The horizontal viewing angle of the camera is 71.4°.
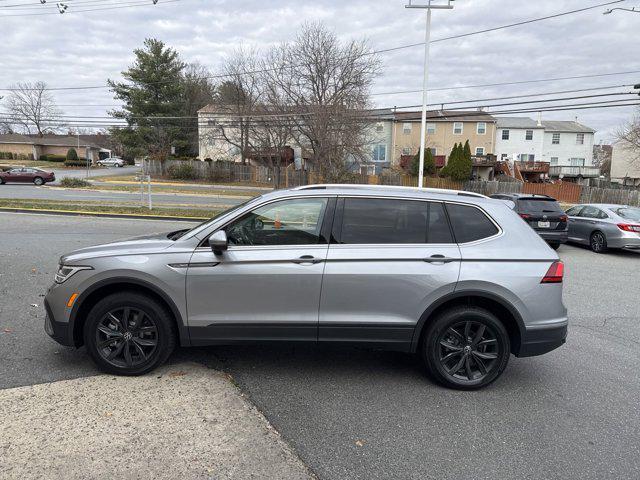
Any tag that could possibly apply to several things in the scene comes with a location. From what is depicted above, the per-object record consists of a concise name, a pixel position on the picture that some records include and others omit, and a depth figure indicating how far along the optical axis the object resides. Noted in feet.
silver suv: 12.33
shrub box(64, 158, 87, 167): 213.87
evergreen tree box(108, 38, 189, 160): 175.22
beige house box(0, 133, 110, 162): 241.96
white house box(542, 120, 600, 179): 194.80
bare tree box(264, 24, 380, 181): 106.01
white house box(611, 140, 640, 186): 196.47
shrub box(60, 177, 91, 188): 112.06
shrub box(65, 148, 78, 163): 221.25
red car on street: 119.75
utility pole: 57.36
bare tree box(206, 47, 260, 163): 146.30
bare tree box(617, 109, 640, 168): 155.45
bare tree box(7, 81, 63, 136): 264.93
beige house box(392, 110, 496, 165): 177.27
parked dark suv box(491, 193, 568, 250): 40.73
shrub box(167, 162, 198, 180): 164.66
